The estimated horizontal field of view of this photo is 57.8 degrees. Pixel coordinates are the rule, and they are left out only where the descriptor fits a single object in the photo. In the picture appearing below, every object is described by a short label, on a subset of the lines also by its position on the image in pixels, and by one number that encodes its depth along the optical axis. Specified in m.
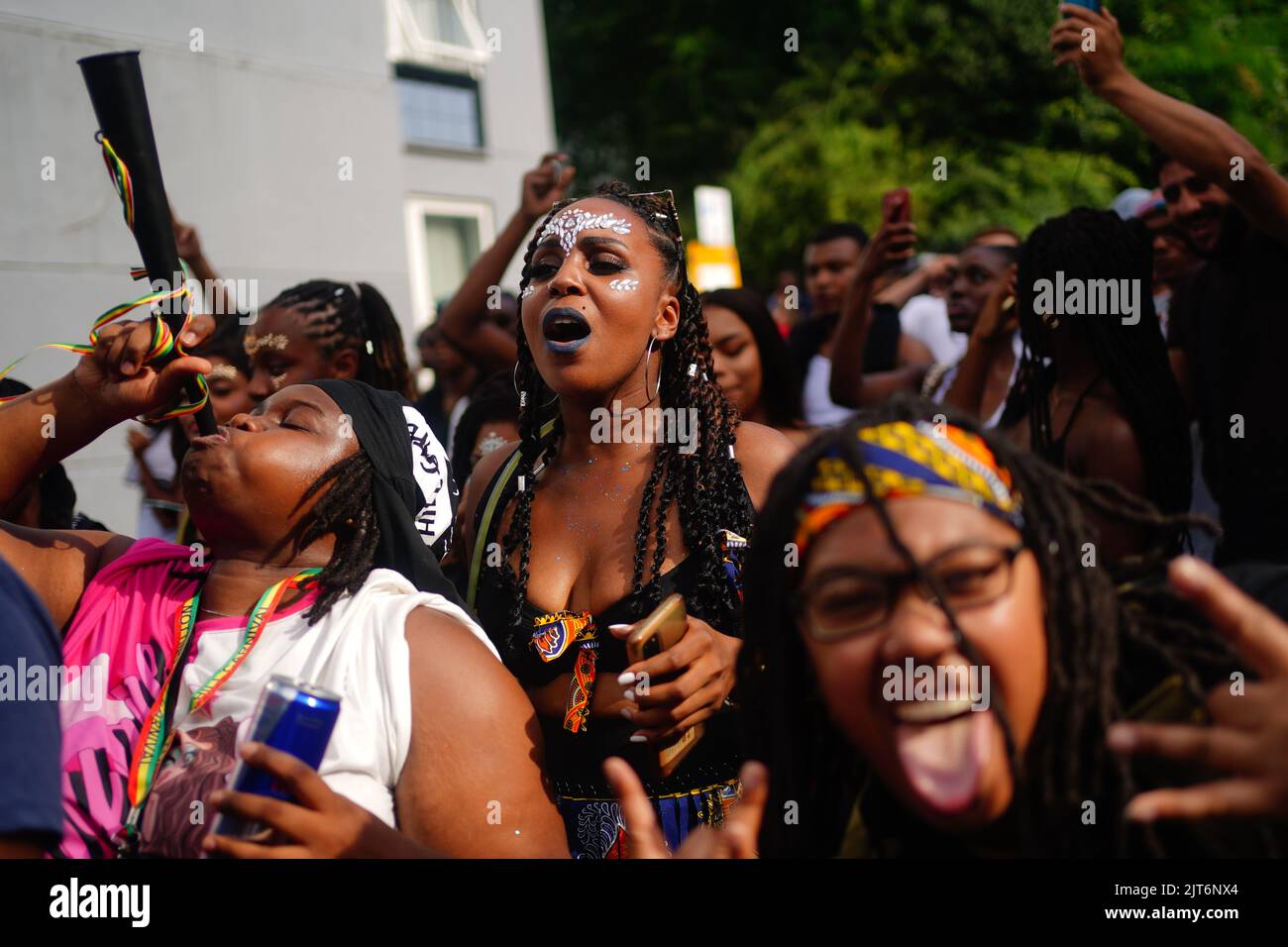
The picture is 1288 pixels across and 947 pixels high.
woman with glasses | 1.53
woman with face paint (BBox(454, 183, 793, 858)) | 2.60
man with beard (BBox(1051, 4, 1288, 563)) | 3.43
